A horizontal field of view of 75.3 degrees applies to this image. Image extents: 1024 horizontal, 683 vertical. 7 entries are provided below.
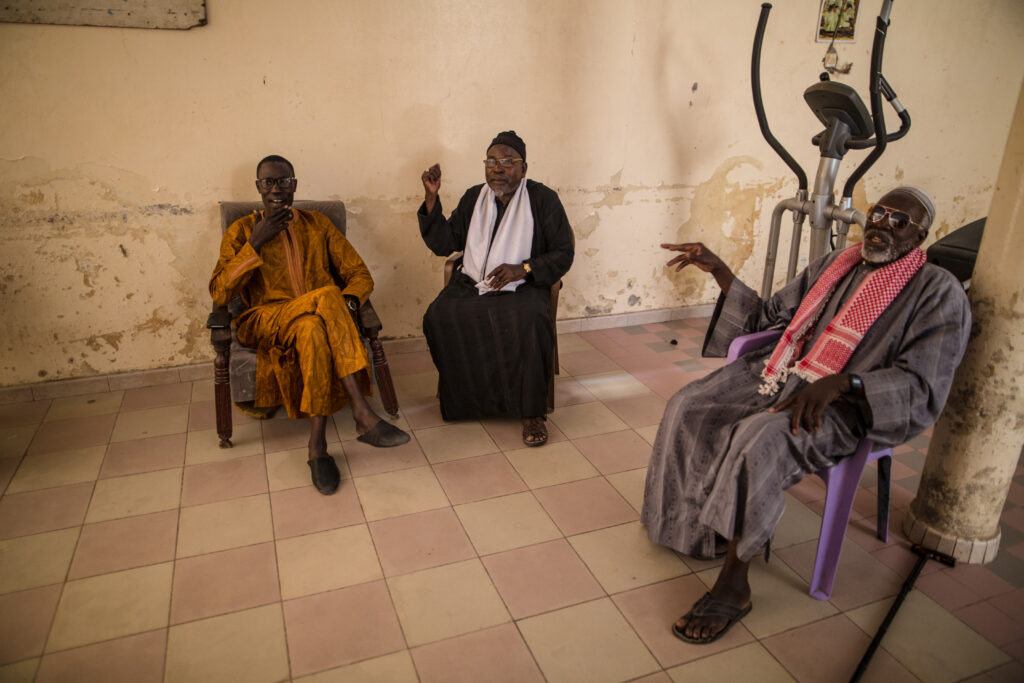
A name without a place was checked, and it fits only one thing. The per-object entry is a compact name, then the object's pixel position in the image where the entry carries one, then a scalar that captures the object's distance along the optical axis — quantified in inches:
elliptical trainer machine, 123.2
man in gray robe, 76.2
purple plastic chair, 80.8
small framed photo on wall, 167.0
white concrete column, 81.0
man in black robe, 122.0
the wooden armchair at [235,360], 111.9
